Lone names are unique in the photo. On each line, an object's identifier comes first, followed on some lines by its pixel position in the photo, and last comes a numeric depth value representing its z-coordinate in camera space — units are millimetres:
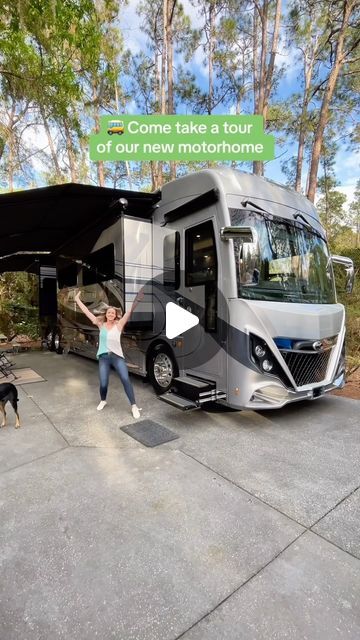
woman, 4148
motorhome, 3512
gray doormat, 3391
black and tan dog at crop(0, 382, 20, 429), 3584
